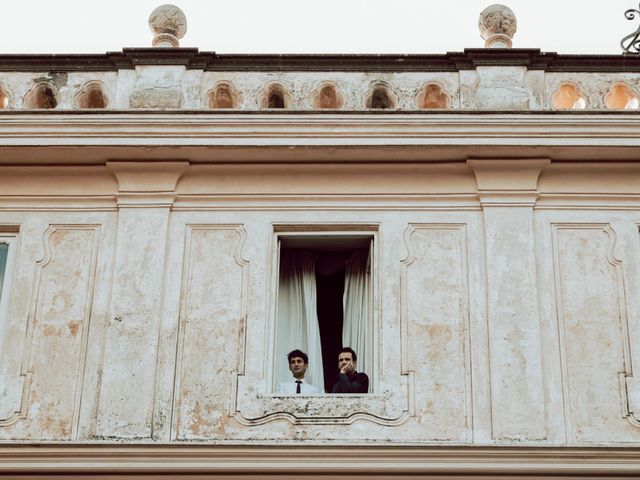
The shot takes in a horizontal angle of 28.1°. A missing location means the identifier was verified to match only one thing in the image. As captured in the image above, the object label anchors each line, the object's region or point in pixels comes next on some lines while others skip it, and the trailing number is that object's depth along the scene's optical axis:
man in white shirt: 13.01
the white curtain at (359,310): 13.39
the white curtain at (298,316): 13.52
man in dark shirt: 12.88
